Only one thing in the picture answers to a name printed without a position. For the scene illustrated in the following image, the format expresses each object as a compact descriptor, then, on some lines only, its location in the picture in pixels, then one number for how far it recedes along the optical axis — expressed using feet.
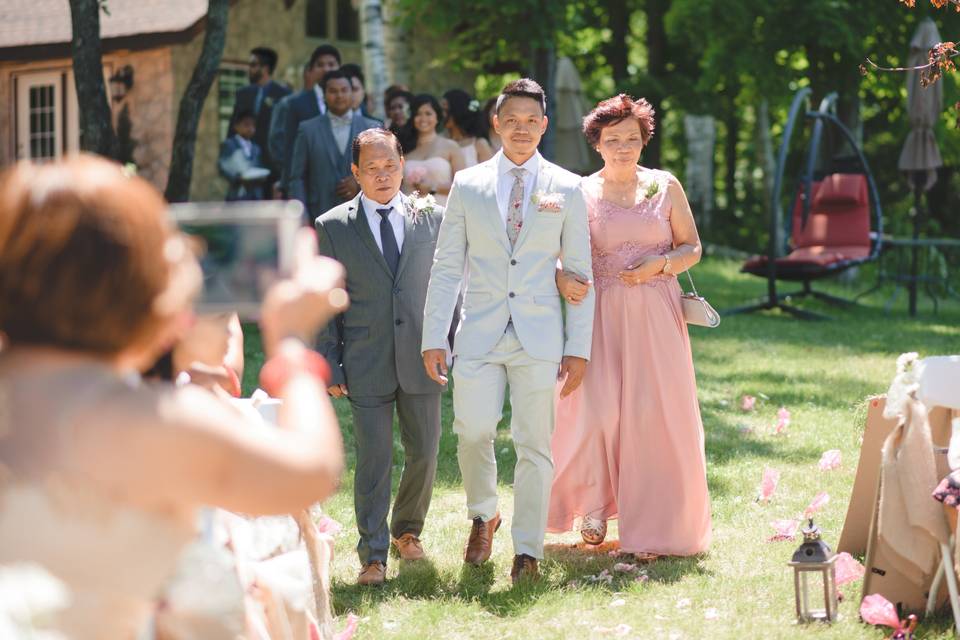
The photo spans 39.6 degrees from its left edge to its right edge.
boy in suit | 42.57
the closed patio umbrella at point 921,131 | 54.19
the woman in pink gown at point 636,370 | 20.13
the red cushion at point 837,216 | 51.83
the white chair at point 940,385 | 15.40
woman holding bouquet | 31.22
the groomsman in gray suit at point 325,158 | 31.50
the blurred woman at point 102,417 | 6.32
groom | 18.47
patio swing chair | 50.11
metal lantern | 15.87
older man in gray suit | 18.94
